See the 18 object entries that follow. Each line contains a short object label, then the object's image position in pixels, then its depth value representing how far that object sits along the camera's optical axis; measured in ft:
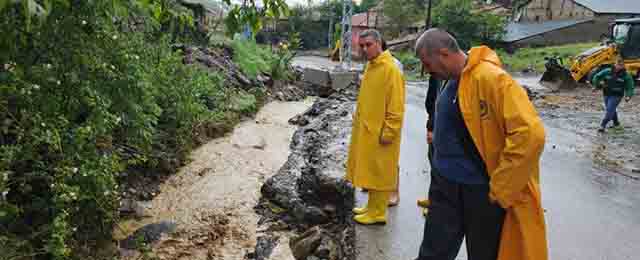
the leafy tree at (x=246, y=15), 8.31
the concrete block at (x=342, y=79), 58.13
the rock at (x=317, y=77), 60.75
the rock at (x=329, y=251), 13.35
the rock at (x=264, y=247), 14.88
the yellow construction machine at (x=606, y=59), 56.75
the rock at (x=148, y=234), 16.06
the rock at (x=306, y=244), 13.97
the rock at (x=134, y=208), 18.80
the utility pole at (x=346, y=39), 58.54
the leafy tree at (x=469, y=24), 120.98
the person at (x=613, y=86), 33.19
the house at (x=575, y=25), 114.83
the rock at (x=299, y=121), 39.67
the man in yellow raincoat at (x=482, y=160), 6.86
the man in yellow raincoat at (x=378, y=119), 12.58
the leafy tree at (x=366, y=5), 219.41
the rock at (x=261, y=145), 30.90
